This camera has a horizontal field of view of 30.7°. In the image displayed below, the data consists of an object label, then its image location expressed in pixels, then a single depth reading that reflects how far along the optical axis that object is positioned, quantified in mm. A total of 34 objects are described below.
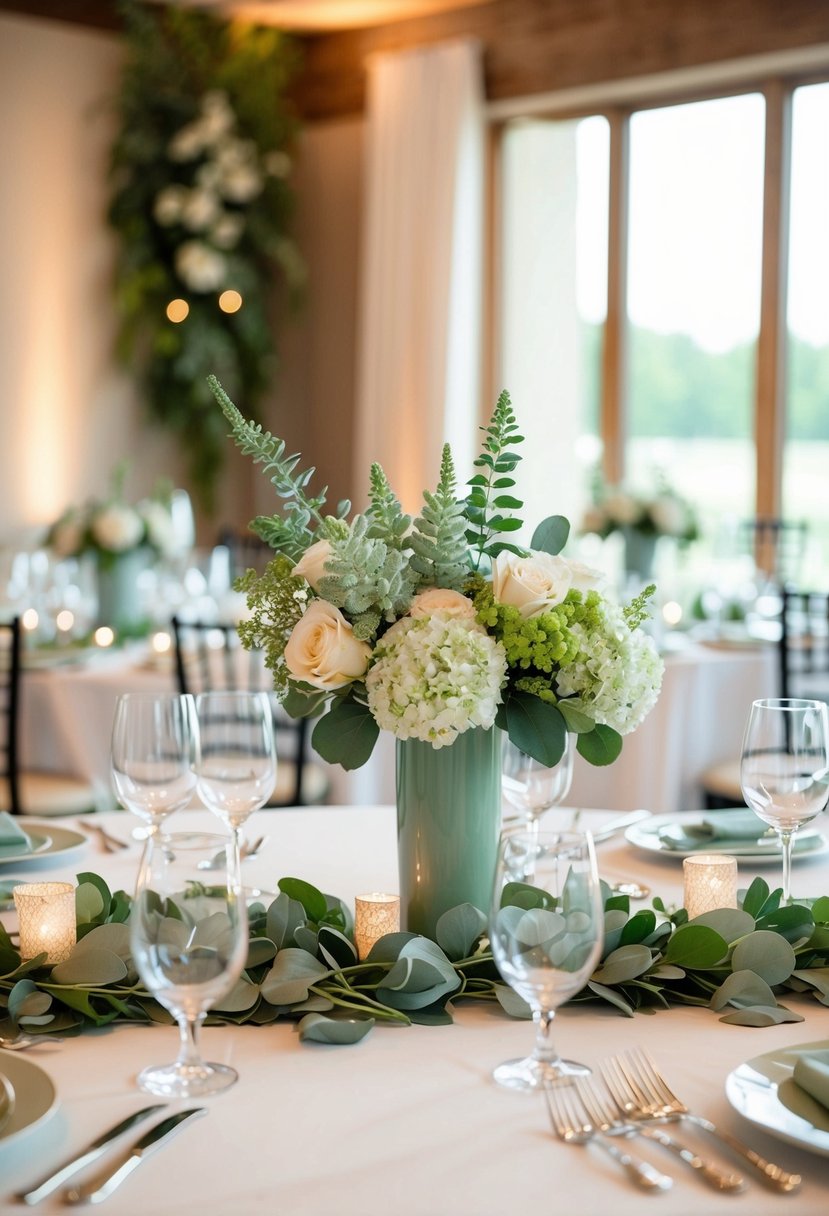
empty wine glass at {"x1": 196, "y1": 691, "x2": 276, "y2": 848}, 1563
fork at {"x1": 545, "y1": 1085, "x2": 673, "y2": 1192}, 980
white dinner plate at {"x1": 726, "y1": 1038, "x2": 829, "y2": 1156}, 1013
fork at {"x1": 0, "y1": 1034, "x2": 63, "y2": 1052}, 1234
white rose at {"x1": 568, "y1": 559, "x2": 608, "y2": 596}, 1419
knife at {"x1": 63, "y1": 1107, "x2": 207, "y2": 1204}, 955
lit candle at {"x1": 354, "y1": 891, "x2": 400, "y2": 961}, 1378
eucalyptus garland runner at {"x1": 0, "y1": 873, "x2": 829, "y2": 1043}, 1283
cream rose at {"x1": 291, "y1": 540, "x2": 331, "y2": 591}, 1388
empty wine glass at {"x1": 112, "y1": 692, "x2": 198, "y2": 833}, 1482
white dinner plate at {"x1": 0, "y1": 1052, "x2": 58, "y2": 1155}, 1020
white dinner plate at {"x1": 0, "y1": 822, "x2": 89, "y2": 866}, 1747
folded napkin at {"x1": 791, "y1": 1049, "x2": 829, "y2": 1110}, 1044
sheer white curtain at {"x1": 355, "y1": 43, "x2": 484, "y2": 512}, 6598
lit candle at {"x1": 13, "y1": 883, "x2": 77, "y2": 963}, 1374
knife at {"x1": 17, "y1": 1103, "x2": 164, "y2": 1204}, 955
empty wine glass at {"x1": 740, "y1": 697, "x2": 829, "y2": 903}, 1497
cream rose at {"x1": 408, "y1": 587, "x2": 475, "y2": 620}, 1364
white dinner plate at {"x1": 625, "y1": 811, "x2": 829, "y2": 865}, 1753
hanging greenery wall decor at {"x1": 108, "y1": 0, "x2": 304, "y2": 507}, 6668
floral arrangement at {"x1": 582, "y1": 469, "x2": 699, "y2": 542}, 4477
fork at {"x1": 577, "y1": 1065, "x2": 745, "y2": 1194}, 981
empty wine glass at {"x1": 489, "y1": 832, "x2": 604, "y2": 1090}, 1070
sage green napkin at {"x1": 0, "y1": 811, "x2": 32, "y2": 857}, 1770
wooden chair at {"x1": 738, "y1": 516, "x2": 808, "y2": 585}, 5648
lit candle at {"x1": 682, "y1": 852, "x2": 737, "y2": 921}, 1502
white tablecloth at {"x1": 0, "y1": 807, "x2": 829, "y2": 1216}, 969
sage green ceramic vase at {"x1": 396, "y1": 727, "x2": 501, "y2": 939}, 1438
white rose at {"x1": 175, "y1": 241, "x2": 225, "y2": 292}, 6660
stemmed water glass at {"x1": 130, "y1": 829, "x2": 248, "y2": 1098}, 1063
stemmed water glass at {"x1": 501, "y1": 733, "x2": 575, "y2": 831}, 1561
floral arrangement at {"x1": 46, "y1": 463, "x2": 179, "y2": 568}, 4227
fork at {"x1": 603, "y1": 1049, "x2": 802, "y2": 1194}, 982
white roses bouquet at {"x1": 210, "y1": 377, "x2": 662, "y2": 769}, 1337
